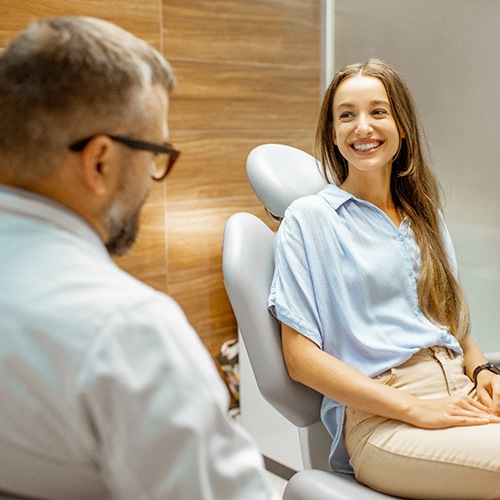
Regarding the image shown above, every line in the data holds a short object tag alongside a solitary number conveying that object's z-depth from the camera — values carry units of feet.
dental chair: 4.86
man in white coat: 2.41
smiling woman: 4.67
